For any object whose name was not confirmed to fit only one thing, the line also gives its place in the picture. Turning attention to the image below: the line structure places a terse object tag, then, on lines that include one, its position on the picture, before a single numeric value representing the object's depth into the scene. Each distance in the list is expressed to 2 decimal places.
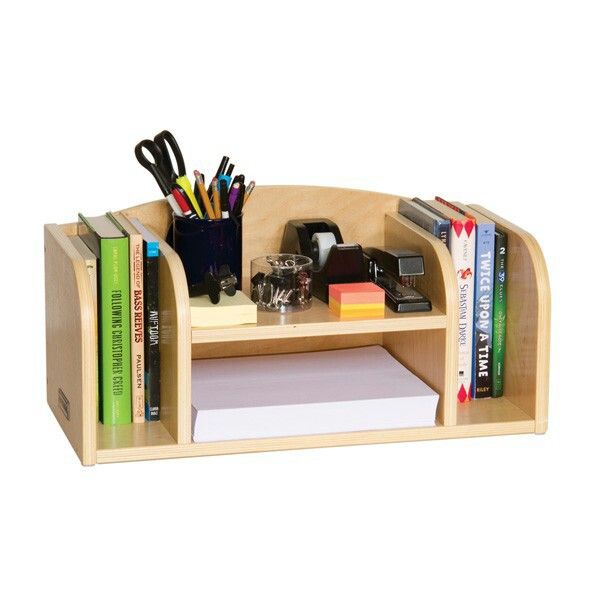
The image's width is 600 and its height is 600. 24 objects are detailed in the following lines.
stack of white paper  4.20
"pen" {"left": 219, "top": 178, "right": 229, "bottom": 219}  4.42
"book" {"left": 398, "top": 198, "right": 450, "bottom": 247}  4.41
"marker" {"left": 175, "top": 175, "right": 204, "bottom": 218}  4.40
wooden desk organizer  4.12
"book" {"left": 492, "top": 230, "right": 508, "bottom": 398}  4.46
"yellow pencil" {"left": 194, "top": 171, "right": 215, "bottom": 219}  4.40
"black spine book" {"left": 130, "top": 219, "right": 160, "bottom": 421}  4.23
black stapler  4.31
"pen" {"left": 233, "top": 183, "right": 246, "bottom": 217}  4.46
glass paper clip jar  4.31
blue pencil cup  4.41
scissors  4.42
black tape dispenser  4.38
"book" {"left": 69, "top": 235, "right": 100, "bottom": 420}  4.19
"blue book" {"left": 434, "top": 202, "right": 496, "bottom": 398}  4.43
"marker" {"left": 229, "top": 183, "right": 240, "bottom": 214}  4.44
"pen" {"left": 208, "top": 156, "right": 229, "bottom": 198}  4.48
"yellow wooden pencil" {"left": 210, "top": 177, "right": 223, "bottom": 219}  4.41
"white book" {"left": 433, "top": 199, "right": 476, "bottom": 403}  4.40
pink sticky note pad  4.25
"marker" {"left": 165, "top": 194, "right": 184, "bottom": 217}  4.40
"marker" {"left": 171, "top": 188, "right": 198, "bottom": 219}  4.38
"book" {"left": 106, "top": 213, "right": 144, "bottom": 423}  4.22
